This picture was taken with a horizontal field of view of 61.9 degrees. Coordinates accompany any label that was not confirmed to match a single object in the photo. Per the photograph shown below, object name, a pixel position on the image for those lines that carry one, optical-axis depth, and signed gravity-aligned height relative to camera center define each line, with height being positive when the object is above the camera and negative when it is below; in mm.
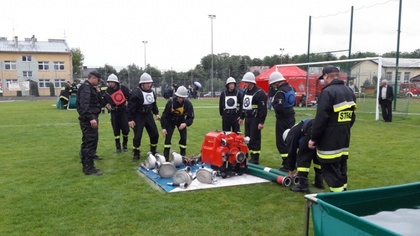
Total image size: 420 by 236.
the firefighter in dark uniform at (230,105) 8273 -527
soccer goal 20125 +137
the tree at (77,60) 73938 +5053
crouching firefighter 5547 -1118
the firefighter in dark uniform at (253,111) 7418 -598
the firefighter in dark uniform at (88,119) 6676 -707
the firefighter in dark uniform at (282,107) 6914 -465
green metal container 2318 -1001
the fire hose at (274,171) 5969 -1603
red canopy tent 24406 +605
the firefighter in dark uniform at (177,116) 7586 -729
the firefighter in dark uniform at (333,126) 4598 -556
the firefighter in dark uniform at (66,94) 22427 -772
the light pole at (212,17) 45088 +8562
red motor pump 6473 -1280
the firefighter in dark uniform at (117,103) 8742 -511
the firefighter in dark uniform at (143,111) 7824 -635
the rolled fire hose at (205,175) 6105 -1616
